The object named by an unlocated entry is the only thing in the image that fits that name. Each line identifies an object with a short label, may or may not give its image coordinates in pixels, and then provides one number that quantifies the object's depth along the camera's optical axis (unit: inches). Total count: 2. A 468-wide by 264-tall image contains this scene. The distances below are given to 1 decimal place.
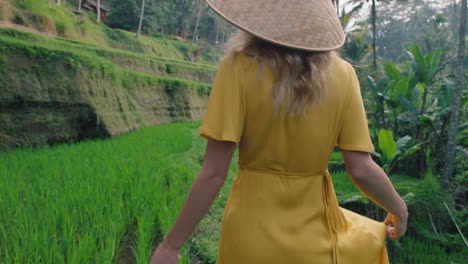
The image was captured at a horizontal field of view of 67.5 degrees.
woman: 30.2
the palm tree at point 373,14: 380.8
